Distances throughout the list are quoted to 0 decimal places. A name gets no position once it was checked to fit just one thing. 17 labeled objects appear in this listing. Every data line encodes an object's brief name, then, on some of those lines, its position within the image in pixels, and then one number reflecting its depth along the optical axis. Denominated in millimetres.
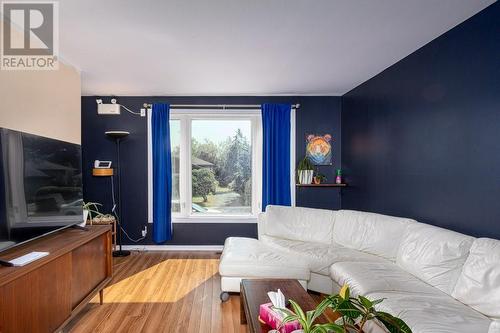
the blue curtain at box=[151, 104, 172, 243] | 4488
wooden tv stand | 1591
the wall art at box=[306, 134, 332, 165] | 4742
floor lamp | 4404
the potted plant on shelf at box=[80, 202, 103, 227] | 4129
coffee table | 1735
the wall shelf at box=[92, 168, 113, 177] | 4232
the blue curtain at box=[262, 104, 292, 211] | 4547
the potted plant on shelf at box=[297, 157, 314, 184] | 4570
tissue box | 1519
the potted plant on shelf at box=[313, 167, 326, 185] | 4614
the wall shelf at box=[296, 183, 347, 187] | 4535
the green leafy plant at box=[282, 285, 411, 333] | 1049
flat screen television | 1773
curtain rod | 4638
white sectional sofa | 1796
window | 4723
